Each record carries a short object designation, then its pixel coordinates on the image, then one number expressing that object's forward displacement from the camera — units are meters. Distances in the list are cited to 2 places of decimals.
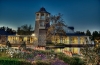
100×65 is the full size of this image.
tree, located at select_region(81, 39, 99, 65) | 3.31
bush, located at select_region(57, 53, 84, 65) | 4.13
